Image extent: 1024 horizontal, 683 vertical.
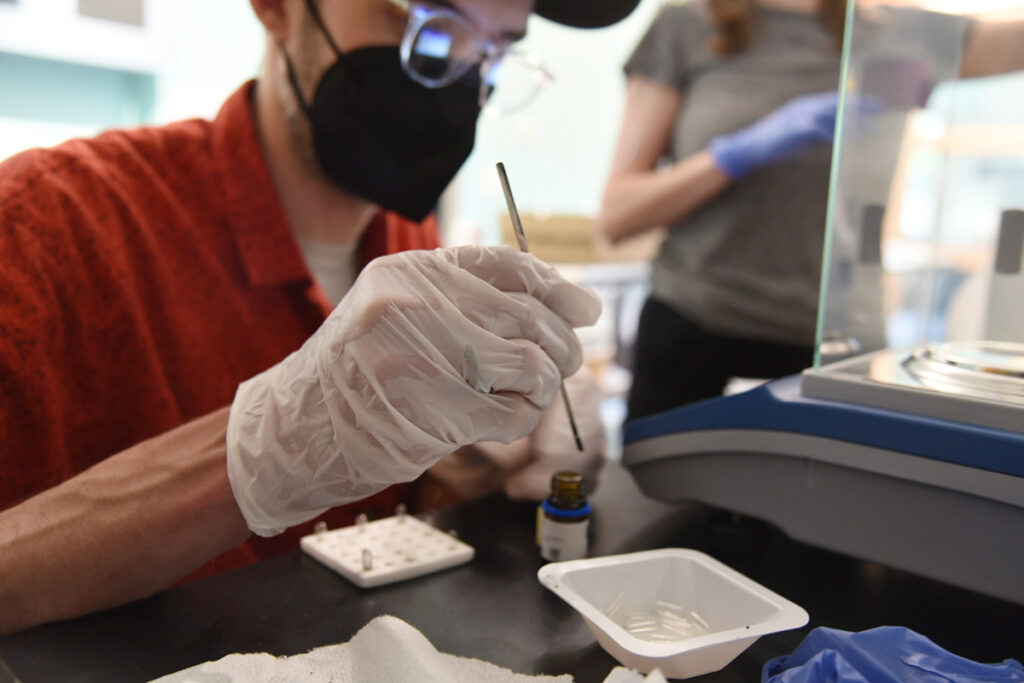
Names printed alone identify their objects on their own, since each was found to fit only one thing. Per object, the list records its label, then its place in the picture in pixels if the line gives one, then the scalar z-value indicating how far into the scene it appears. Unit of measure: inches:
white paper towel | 20.6
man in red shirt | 24.3
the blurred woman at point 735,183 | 57.9
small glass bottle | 30.7
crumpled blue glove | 19.5
